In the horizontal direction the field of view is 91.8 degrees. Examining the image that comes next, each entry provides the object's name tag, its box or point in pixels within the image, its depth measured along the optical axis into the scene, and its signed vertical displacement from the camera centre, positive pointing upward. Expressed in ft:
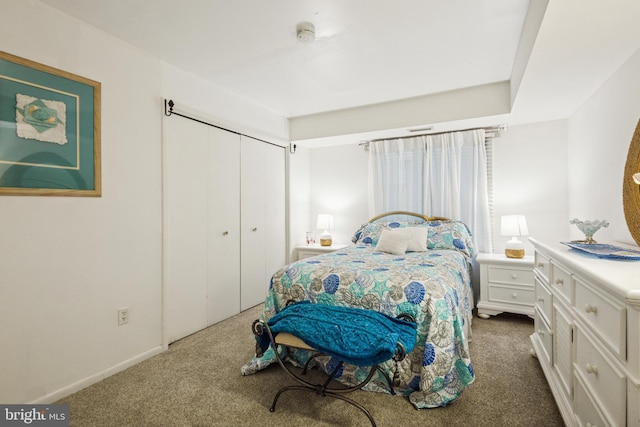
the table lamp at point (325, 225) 14.07 -0.47
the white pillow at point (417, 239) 10.31 -0.84
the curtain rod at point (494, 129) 11.66 +3.23
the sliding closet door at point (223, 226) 10.27 -0.38
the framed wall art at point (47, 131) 5.75 +1.74
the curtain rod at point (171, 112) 8.55 +2.99
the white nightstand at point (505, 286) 9.91 -2.38
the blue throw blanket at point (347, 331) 4.99 -2.06
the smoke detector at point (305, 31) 6.97 +4.19
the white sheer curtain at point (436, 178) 11.83 +1.47
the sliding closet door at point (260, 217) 11.72 -0.08
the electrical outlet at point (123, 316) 7.40 -2.40
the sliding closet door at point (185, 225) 8.82 -0.29
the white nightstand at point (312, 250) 13.46 -1.53
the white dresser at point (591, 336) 3.12 -1.61
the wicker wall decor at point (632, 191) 5.73 +0.42
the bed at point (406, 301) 5.88 -1.87
